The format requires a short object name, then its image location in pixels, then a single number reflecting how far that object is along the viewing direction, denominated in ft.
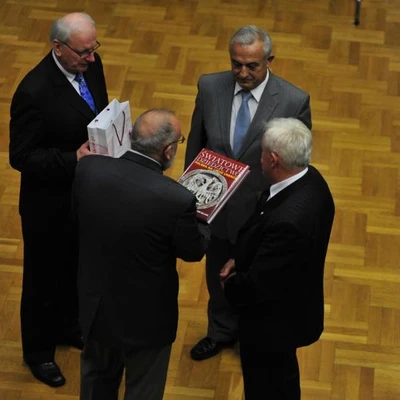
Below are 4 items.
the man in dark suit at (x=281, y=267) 22.40
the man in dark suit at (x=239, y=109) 26.18
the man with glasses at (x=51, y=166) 25.23
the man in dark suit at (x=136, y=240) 21.88
